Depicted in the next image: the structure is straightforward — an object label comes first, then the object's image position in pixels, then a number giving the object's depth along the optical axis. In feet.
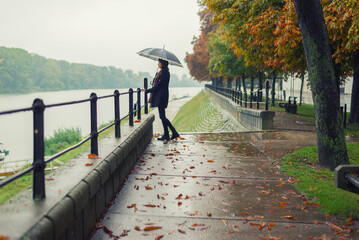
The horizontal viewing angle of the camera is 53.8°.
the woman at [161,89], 30.30
